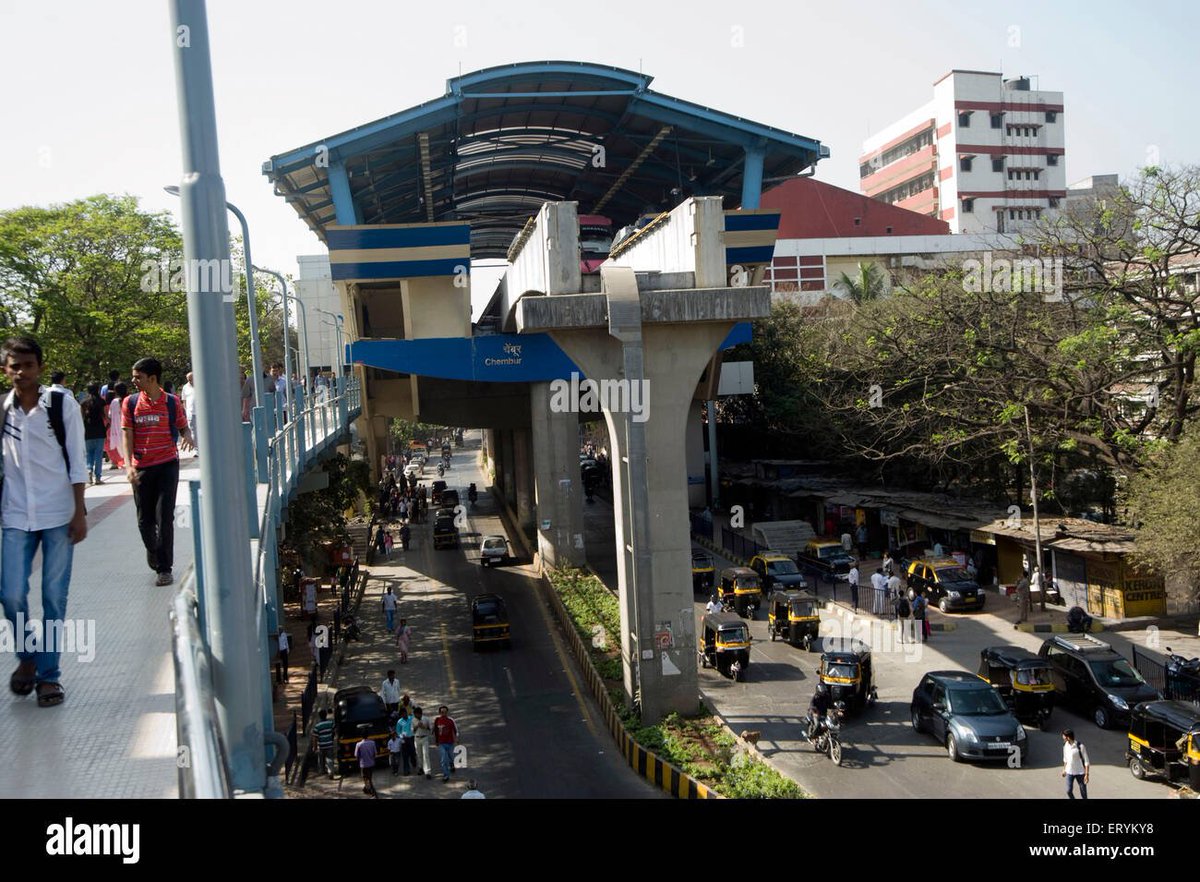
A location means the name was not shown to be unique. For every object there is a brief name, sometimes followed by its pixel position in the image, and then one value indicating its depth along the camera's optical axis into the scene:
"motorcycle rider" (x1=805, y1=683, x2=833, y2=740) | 18.52
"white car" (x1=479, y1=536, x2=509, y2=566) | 40.78
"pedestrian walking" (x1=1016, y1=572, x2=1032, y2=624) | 26.42
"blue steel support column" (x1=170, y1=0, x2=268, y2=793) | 4.54
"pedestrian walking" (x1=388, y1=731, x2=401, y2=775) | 19.38
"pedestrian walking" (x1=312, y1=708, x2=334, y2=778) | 19.14
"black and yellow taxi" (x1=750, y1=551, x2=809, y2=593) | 31.58
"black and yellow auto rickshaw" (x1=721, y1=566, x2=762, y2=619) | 30.03
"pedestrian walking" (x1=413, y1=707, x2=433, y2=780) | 18.75
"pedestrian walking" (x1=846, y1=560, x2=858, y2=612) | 29.46
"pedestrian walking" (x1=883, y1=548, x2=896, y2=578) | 29.44
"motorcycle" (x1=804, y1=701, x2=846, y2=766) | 17.97
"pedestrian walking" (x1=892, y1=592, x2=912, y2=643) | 26.45
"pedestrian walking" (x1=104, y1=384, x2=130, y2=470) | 13.45
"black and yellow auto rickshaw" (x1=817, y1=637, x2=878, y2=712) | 20.36
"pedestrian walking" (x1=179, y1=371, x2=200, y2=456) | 14.81
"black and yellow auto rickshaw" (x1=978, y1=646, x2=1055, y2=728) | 19.30
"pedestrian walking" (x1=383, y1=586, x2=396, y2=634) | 29.73
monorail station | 20.22
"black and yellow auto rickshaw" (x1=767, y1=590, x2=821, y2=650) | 26.19
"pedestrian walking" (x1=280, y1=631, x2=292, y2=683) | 23.23
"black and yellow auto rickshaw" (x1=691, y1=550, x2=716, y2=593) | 33.72
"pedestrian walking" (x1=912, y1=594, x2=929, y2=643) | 26.30
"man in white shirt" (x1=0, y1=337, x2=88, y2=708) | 6.27
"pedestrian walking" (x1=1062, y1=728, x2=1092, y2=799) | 14.97
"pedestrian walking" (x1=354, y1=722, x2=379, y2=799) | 17.91
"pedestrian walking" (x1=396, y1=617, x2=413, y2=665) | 26.91
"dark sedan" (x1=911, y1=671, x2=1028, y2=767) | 17.39
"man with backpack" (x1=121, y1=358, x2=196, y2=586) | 8.80
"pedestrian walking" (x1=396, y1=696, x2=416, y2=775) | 18.89
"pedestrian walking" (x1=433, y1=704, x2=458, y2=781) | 18.59
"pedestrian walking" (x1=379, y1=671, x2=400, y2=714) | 20.86
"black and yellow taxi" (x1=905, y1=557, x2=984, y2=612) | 28.80
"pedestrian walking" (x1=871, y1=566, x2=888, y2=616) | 28.53
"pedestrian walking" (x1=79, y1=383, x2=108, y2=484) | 15.25
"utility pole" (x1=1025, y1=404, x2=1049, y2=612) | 27.38
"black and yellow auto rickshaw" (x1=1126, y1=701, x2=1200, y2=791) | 15.29
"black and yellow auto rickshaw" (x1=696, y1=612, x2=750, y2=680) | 23.59
